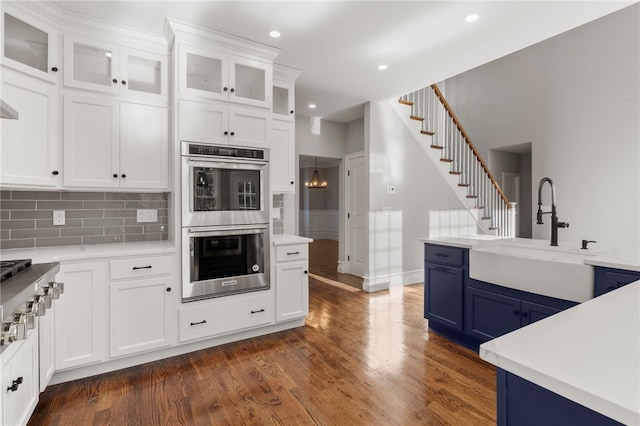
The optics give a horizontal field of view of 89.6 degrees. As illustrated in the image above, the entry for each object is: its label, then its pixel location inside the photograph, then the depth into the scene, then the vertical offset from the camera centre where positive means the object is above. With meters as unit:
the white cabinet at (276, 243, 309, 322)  3.13 -0.70
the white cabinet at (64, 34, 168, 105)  2.50 +1.17
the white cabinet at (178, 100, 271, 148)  2.73 +0.79
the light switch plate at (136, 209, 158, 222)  2.94 -0.04
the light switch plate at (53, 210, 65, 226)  2.63 -0.05
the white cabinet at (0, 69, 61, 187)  2.14 +0.54
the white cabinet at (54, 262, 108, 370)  2.22 -0.74
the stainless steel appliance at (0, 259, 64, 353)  1.18 -0.35
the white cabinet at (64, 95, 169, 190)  2.47 +0.54
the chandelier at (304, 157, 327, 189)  10.27 +0.91
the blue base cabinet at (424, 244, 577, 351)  2.29 -0.72
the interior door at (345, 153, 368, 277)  5.39 -0.07
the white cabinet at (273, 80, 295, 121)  3.62 +1.26
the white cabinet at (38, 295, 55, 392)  1.99 -0.87
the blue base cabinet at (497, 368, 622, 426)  0.67 -0.44
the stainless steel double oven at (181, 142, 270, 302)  2.69 -0.08
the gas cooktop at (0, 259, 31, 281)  1.48 -0.28
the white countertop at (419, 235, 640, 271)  1.87 -0.28
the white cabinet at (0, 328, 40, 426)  1.43 -0.84
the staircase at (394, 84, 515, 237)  5.30 +0.92
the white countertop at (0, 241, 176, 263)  2.16 -0.30
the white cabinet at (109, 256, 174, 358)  2.39 -0.72
